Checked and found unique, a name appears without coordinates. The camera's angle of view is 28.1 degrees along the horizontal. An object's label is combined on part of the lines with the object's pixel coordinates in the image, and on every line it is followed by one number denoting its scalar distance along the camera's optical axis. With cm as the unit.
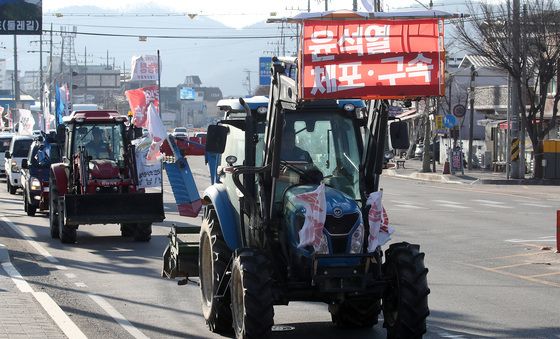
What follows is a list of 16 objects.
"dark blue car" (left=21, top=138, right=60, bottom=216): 2772
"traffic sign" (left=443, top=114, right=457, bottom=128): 5443
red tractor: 2088
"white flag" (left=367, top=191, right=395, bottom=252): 1064
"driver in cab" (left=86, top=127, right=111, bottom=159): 2303
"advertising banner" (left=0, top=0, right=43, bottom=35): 3156
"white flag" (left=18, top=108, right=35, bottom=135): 5912
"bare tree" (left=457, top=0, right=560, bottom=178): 4831
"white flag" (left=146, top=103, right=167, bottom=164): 2373
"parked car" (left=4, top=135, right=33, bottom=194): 3788
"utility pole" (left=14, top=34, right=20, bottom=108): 9132
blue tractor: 1040
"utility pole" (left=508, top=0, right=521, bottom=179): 4797
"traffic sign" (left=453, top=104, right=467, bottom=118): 5391
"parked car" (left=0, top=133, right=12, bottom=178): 4561
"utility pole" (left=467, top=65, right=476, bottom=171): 5951
